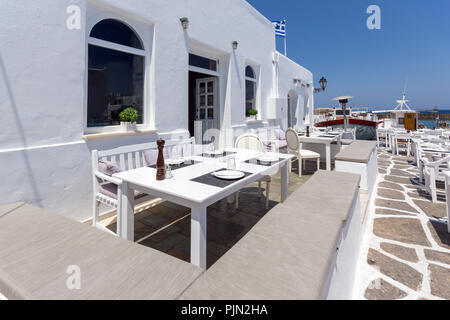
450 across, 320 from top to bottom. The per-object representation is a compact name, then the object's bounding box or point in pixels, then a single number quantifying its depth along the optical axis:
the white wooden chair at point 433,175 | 3.04
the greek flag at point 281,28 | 8.28
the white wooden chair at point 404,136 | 6.56
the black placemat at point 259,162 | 2.32
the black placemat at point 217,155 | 2.80
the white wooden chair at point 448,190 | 2.28
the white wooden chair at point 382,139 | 7.85
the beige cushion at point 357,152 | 2.55
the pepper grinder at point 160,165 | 1.79
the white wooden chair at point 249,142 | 3.60
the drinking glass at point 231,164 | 2.09
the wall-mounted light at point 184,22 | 3.86
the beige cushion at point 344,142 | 5.42
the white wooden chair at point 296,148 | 4.47
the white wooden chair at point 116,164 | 2.16
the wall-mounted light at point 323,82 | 8.44
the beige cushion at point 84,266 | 0.76
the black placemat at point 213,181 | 1.69
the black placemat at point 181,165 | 2.21
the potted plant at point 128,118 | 2.98
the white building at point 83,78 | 2.11
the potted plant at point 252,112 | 6.24
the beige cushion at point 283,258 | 0.63
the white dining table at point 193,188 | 1.45
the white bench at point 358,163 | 2.55
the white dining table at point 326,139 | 4.65
